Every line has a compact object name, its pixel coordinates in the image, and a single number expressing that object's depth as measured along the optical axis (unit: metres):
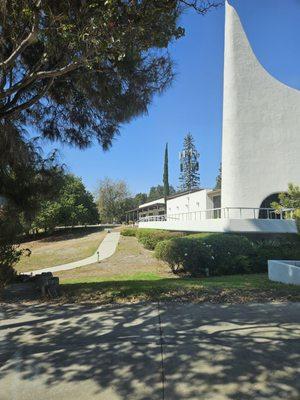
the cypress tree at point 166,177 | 75.31
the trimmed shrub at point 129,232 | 39.32
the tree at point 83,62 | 5.42
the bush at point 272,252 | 14.62
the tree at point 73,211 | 51.09
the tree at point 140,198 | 116.61
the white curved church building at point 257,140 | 27.33
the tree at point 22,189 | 8.33
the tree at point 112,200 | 87.75
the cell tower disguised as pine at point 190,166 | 104.06
